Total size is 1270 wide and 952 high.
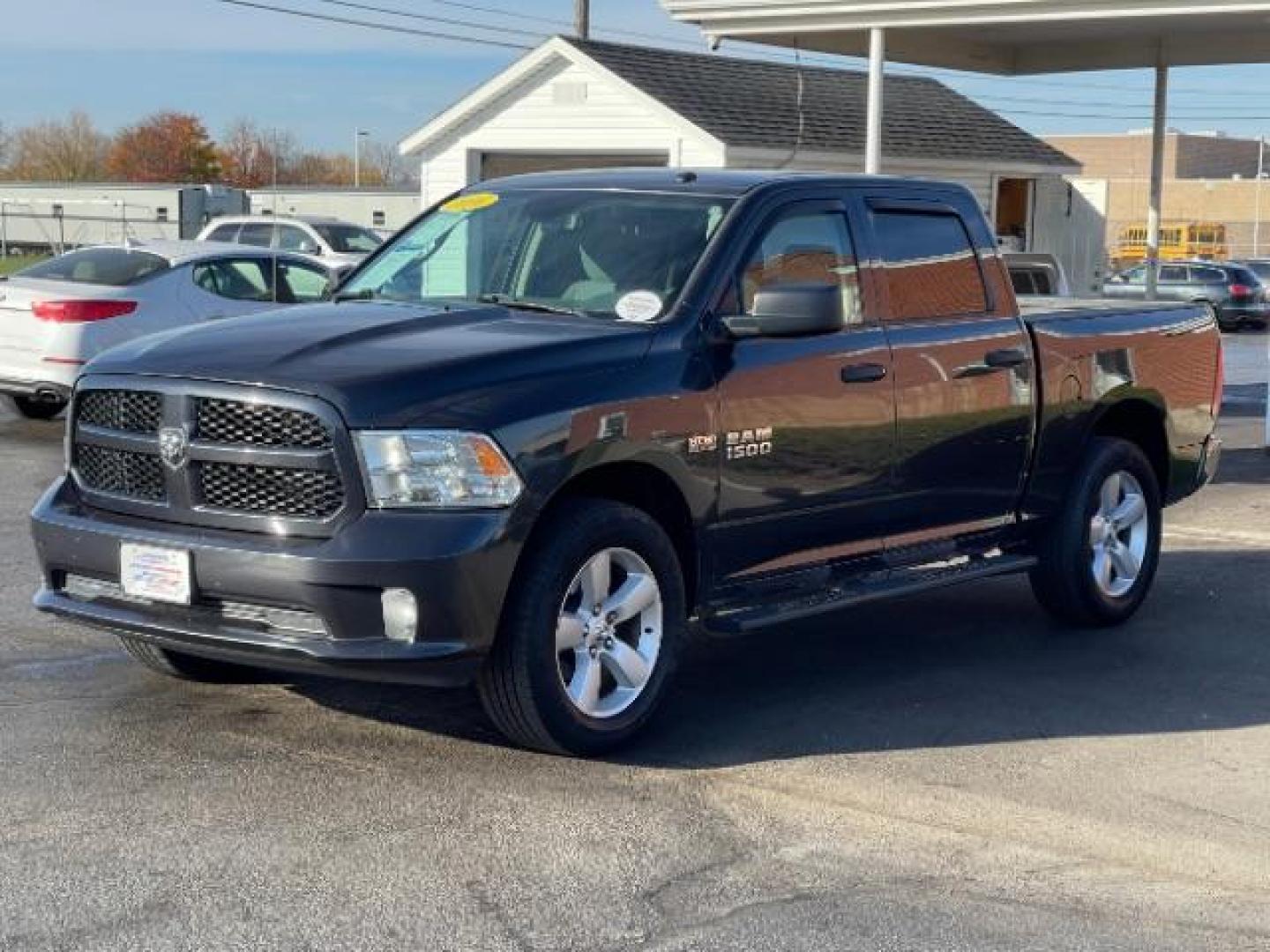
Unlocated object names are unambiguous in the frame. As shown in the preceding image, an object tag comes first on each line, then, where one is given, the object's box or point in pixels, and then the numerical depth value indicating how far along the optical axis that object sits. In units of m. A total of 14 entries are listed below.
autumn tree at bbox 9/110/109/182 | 99.25
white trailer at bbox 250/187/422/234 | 60.94
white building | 21.92
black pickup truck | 5.62
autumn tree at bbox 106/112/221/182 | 98.06
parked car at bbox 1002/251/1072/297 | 15.05
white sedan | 14.53
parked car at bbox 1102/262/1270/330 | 39.09
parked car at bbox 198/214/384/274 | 27.80
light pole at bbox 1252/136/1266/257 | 71.38
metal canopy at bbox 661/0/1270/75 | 15.19
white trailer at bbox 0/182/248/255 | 54.91
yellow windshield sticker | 7.53
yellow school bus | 63.94
